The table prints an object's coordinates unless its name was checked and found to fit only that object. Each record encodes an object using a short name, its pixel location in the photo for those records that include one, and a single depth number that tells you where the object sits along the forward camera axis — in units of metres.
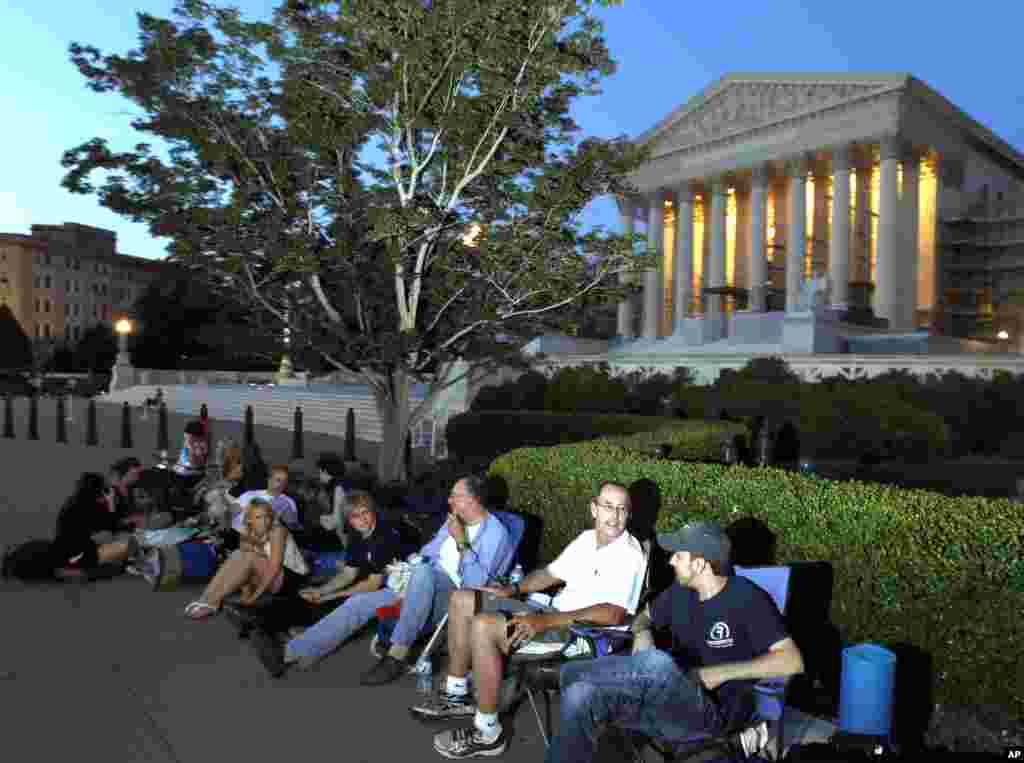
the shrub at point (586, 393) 20.36
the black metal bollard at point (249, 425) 17.67
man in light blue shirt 5.23
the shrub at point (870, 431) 14.42
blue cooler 3.67
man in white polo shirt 4.20
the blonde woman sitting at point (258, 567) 6.29
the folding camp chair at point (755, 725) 3.44
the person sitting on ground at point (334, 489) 8.20
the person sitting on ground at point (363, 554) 6.19
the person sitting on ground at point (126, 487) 8.49
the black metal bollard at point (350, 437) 17.20
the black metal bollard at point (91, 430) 21.01
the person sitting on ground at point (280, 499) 7.68
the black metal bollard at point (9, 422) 23.59
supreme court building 42.75
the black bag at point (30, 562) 7.36
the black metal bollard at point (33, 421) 22.89
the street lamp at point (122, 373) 45.22
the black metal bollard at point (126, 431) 19.97
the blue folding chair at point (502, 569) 5.55
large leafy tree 9.94
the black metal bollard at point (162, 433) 18.38
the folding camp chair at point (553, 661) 4.32
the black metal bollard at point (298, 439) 18.11
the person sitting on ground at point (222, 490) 8.19
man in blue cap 3.47
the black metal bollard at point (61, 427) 21.73
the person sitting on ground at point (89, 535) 7.49
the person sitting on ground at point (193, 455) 10.30
